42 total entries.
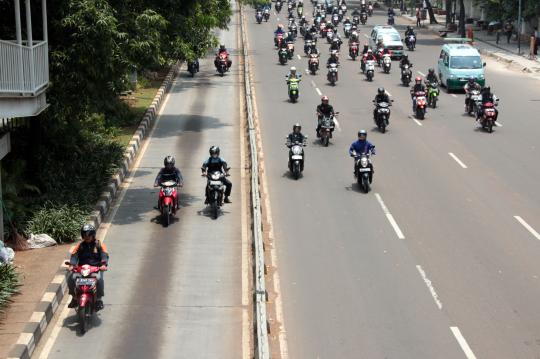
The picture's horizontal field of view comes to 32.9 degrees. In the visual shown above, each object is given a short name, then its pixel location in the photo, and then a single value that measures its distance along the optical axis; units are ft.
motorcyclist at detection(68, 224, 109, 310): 45.16
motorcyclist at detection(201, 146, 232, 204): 68.13
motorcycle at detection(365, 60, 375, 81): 150.82
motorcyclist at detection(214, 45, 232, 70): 159.88
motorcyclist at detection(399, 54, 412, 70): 145.48
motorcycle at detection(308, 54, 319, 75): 158.92
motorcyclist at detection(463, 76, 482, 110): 114.73
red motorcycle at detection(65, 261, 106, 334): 44.47
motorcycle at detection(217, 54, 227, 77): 158.61
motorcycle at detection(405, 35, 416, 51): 200.87
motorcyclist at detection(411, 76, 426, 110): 114.03
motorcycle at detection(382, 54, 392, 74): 160.56
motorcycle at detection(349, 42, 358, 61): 183.98
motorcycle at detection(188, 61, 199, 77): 157.28
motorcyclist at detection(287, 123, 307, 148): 81.25
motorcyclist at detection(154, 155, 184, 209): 65.05
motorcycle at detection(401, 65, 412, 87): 143.69
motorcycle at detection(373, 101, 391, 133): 103.65
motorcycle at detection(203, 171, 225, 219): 66.85
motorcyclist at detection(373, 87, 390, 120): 104.17
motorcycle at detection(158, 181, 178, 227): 64.18
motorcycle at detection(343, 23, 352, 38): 233.08
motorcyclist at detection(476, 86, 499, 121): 103.91
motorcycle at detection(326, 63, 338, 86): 146.10
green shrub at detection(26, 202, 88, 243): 59.06
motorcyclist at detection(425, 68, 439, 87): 123.00
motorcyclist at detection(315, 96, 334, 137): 96.07
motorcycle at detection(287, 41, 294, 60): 182.40
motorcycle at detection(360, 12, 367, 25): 271.08
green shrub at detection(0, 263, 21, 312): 46.83
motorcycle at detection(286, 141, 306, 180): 80.79
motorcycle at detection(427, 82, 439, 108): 122.11
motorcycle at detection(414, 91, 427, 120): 113.19
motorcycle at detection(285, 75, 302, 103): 127.13
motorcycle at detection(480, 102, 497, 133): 103.50
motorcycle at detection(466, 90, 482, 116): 111.20
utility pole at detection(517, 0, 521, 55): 187.32
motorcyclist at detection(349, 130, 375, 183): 77.41
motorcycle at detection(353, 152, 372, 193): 75.46
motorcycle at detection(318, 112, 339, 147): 96.63
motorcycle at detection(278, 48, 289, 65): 174.91
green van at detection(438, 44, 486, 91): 136.36
